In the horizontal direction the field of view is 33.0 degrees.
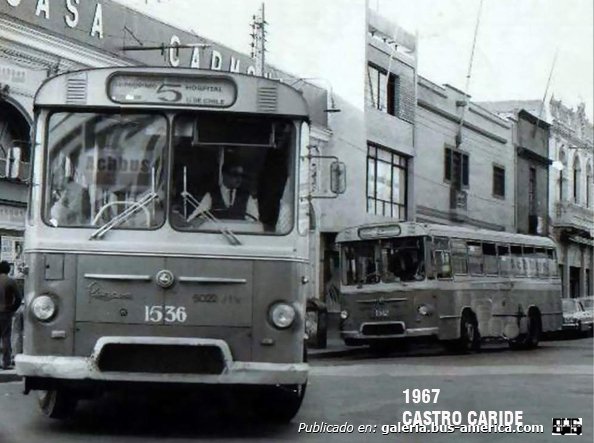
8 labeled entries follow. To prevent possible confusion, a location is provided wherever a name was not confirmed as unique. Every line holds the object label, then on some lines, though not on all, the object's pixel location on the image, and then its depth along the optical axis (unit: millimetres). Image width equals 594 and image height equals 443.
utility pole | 18948
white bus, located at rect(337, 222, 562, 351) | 19844
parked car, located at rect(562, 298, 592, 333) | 29484
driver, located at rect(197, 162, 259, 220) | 7852
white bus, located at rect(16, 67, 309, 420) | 7578
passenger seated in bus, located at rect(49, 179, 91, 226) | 7754
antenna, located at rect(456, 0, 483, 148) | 11321
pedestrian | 13398
